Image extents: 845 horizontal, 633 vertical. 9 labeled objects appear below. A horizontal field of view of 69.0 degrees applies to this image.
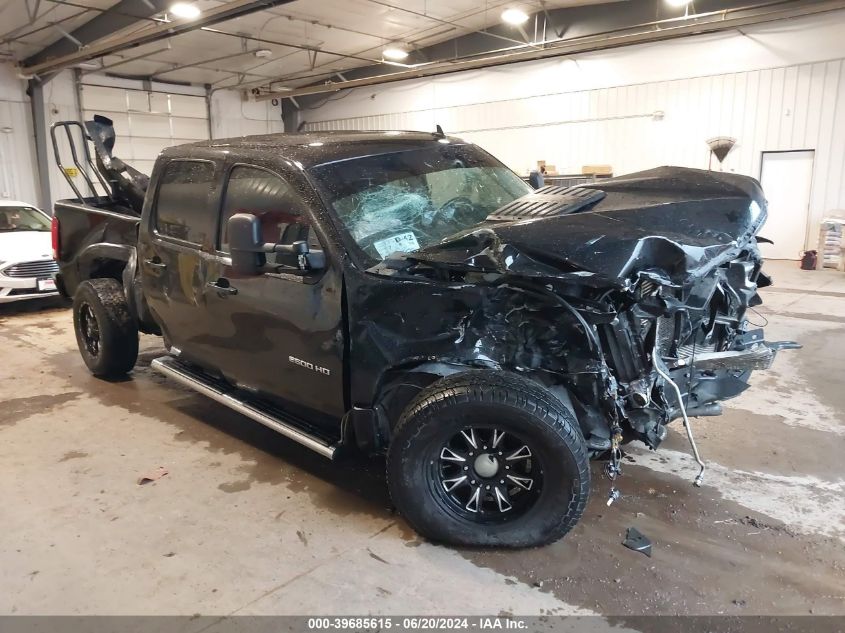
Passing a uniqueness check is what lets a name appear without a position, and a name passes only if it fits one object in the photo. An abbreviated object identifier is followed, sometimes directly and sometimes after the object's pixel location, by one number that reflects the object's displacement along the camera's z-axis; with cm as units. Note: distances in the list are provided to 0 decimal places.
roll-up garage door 1661
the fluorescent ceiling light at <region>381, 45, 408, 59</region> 1529
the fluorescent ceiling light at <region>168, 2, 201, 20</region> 972
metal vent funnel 1190
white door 1232
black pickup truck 255
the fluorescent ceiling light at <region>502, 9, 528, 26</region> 1232
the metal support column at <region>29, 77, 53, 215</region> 1502
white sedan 763
